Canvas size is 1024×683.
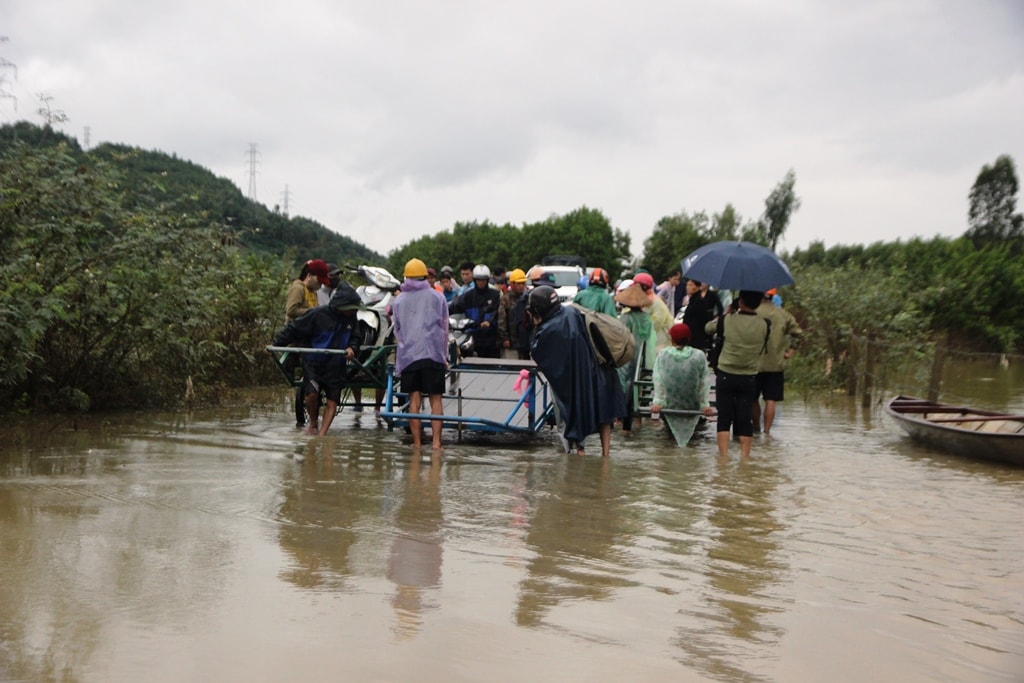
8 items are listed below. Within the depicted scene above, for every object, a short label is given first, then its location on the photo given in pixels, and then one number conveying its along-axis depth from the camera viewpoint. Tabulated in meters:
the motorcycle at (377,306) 12.47
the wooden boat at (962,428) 10.83
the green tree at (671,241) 69.50
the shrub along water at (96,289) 11.30
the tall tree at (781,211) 72.44
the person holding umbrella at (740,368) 10.68
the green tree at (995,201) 65.88
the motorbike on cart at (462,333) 13.46
